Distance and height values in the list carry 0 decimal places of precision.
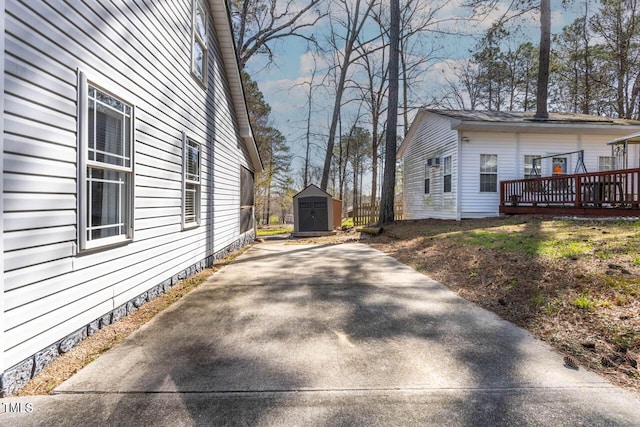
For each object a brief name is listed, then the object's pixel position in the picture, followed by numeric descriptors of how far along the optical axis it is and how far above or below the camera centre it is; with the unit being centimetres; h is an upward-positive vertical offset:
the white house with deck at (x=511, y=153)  1130 +232
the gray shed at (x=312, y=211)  1325 +4
